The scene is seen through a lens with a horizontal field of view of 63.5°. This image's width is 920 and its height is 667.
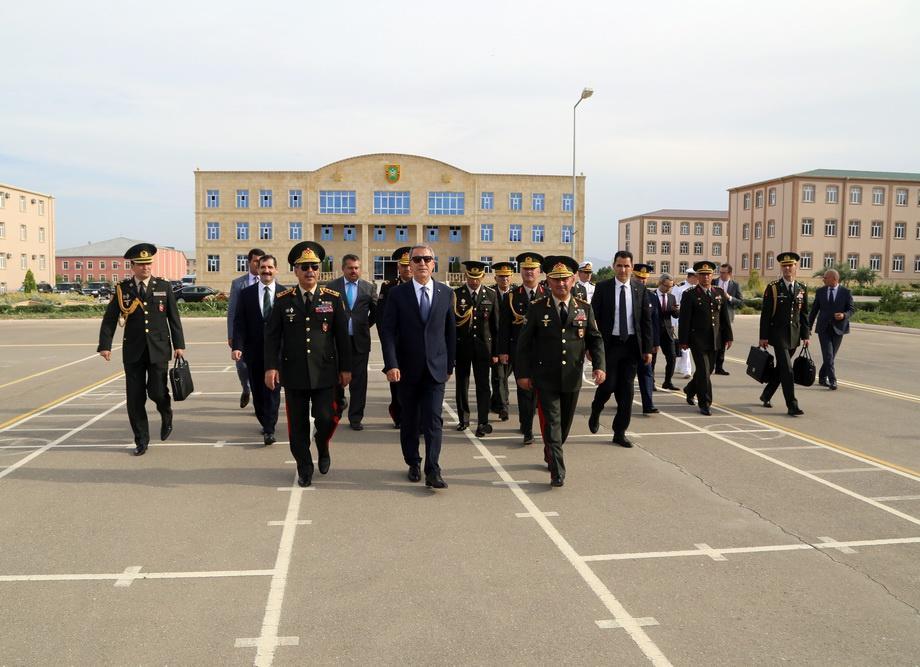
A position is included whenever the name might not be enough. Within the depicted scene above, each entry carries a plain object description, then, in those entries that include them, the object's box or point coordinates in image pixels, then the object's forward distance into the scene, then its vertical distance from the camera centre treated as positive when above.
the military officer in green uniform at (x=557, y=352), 6.80 -0.71
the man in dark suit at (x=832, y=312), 13.15 -0.57
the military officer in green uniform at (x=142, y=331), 7.82 -0.62
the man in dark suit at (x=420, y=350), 6.56 -0.66
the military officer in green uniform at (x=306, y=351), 6.57 -0.68
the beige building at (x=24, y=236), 77.69 +4.00
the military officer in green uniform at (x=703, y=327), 10.16 -0.66
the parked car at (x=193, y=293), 49.16 -1.30
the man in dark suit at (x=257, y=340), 8.27 -0.74
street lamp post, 33.09 +8.21
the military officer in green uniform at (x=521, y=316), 8.50 -0.49
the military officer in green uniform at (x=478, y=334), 8.89 -0.69
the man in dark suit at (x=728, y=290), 13.82 -0.23
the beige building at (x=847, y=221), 76.50 +6.14
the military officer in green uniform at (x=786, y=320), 10.20 -0.57
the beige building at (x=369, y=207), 72.94 +6.80
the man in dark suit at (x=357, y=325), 9.12 -0.62
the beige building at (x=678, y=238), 109.00 +5.86
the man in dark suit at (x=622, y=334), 8.32 -0.64
